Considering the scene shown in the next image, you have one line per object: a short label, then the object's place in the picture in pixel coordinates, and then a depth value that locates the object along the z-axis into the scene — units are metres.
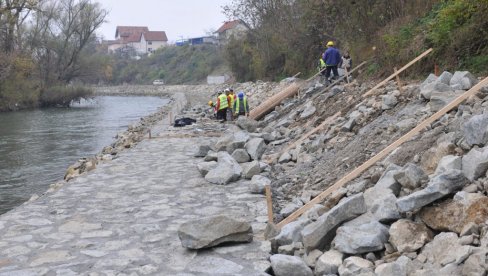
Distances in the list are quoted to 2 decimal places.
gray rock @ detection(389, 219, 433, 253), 4.25
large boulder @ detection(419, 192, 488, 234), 4.10
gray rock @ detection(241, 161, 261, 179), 8.94
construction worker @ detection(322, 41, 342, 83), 16.00
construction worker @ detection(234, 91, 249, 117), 18.88
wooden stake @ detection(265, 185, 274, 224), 6.30
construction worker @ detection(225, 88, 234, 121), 19.52
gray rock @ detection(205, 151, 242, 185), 8.77
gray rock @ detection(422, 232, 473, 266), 3.72
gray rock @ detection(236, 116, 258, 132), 15.50
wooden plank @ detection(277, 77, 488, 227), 5.99
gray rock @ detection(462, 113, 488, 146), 5.00
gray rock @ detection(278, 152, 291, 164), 9.70
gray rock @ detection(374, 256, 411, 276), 3.94
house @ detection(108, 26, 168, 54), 127.31
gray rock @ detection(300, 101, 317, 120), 13.29
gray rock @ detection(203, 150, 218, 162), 10.55
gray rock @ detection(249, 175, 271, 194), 7.96
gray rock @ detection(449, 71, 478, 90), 7.79
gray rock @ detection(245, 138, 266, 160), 10.35
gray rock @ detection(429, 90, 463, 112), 7.33
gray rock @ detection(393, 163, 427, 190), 4.92
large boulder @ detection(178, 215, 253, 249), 5.40
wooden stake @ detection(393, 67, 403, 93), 9.68
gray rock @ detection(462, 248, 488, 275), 3.46
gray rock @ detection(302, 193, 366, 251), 4.89
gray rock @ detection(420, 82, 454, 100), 7.80
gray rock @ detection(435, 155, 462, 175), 4.79
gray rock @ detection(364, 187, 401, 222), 4.65
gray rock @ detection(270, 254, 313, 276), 4.59
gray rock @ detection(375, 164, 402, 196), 5.16
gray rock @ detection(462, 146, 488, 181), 4.45
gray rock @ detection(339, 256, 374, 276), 4.23
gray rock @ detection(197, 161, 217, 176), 9.51
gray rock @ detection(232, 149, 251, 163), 10.29
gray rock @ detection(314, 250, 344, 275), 4.49
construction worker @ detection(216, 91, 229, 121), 19.56
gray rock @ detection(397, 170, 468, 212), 4.41
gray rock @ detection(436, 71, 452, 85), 8.30
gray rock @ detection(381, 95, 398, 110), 9.13
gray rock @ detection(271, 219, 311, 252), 5.23
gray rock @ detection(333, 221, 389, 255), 4.44
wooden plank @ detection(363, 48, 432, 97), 10.85
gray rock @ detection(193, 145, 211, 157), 11.83
